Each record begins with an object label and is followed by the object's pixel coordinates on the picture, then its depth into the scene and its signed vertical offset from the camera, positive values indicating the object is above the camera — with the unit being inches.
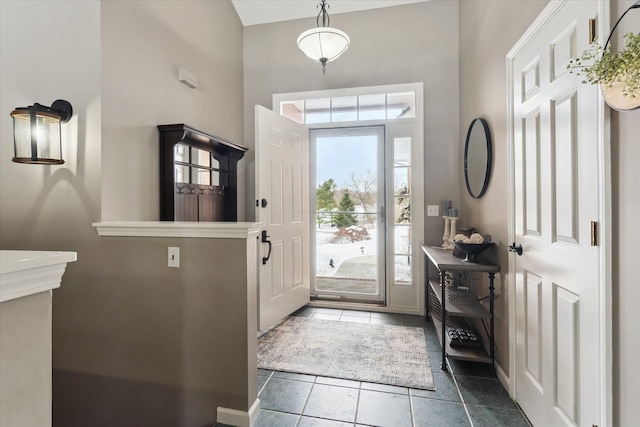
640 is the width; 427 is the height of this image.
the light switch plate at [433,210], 126.1 +1.8
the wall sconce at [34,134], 67.4 +19.0
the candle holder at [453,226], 112.6 -4.5
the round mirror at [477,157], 89.5 +18.5
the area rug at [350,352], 84.1 -44.3
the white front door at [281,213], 111.3 +0.9
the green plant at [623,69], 33.5 +17.0
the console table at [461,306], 81.0 -26.6
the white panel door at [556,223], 46.2 -1.7
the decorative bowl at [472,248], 82.4 -9.5
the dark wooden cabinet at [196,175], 91.4 +14.6
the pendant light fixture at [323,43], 89.4 +53.2
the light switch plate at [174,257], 67.0 -9.2
